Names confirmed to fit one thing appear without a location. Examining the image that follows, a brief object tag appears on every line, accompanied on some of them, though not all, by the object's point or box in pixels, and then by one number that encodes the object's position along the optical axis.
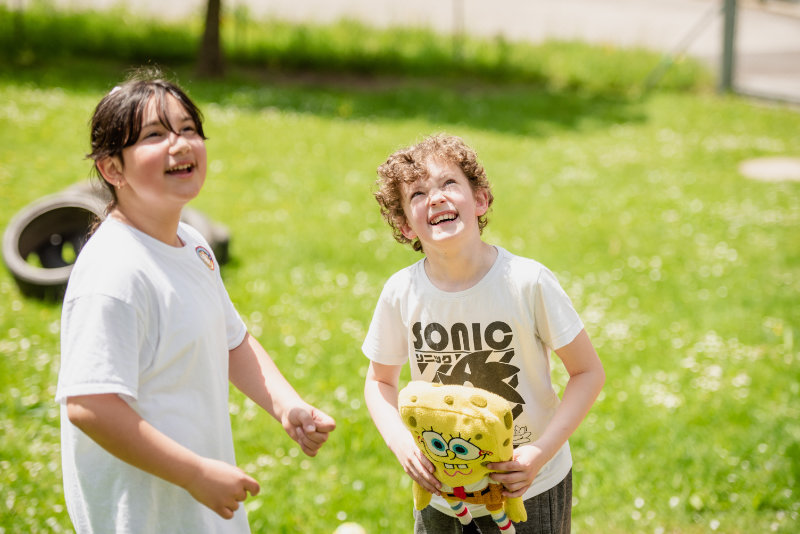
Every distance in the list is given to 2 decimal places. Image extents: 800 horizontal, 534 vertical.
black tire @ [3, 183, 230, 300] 6.18
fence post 14.12
